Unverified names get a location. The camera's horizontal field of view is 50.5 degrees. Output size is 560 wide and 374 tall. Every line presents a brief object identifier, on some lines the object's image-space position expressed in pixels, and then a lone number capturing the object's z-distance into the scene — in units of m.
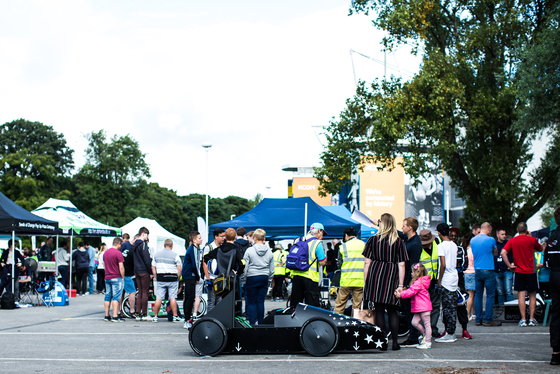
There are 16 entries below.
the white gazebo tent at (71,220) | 23.19
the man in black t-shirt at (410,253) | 8.27
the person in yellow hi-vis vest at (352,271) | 10.03
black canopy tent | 16.14
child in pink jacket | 8.20
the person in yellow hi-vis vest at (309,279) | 10.43
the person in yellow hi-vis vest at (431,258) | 8.85
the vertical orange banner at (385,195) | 57.41
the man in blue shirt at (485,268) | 11.51
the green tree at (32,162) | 54.91
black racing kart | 7.71
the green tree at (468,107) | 20.11
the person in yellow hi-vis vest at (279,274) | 17.61
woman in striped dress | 8.02
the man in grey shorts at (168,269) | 12.53
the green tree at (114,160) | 62.28
